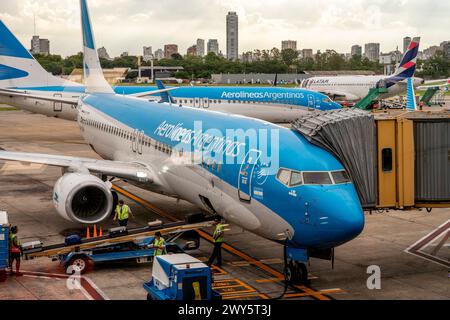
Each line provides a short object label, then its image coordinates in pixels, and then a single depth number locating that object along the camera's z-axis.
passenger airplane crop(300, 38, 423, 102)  88.62
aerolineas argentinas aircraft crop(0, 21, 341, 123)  55.69
